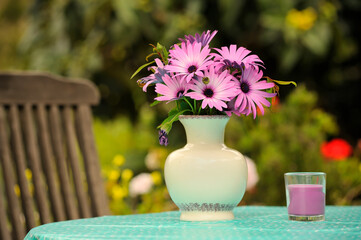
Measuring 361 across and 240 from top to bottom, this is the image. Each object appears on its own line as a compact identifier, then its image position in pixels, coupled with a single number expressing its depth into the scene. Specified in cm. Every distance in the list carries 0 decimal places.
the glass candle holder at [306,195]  196
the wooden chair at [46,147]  267
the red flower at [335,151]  497
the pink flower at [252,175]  433
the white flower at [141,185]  470
